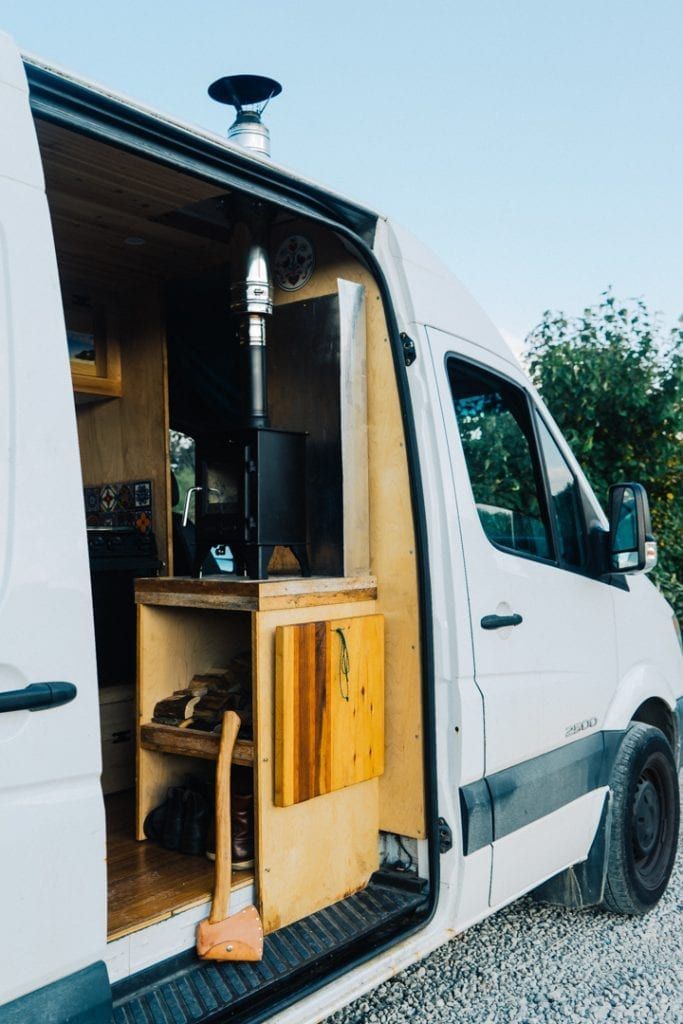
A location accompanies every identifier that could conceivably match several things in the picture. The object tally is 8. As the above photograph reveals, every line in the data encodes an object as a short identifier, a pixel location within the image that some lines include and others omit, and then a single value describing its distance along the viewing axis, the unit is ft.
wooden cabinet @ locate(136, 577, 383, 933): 9.61
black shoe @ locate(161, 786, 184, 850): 10.62
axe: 8.82
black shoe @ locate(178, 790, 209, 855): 10.49
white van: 6.41
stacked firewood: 10.89
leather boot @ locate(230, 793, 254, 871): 9.93
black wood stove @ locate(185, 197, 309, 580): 10.87
